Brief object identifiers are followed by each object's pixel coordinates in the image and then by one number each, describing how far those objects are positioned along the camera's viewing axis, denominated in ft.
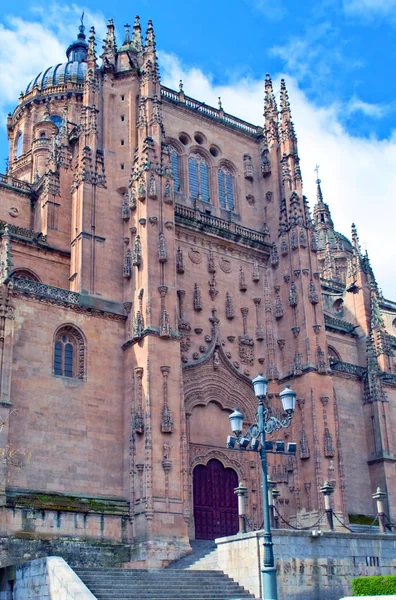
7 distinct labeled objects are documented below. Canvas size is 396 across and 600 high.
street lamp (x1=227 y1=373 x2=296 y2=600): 61.11
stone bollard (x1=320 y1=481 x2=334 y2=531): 94.73
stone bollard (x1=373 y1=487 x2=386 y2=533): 98.94
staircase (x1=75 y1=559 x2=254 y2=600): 79.05
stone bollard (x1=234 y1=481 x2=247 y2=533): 89.41
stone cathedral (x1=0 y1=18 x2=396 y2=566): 101.50
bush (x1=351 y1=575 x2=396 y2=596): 73.72
